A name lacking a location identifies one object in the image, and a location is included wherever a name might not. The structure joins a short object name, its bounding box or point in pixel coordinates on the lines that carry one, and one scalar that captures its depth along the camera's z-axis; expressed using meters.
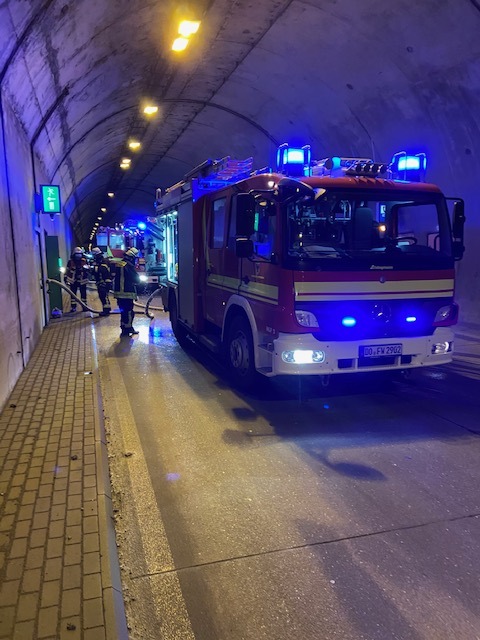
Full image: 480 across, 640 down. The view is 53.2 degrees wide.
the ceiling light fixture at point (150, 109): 13.98
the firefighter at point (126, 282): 10.38
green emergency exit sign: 11.37
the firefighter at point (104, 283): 14.16
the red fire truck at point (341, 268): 5.27
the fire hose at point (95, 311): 13.57
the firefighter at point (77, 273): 14.92
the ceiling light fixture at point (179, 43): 9.23
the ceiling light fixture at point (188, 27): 8.48
